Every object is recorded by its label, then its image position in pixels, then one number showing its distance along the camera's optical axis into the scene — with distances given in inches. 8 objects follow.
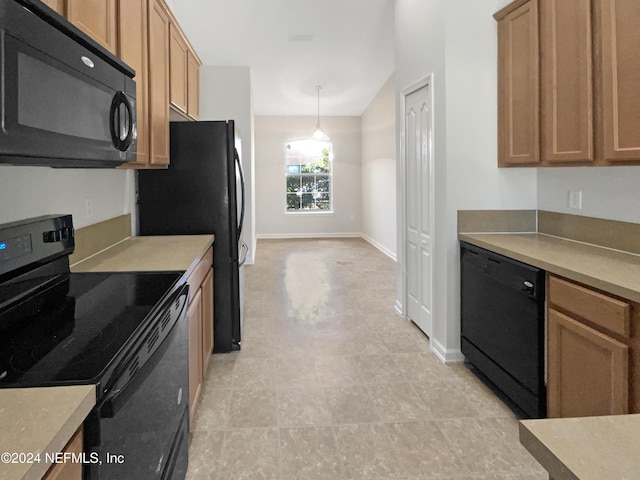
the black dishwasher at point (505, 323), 81.4
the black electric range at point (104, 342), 35.0
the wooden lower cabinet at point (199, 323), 85.2
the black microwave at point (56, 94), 35.4
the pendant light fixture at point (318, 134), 302.4
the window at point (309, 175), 387.9
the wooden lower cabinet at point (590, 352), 60.5
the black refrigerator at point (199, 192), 121.6
